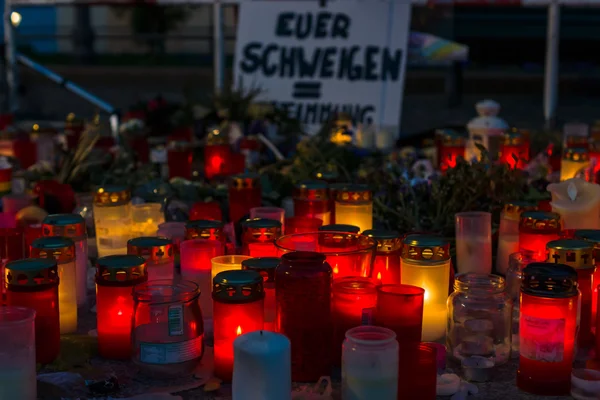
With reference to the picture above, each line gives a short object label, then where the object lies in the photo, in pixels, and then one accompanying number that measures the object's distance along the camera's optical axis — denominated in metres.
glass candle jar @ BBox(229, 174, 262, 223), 2.80
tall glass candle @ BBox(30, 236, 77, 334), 2.06
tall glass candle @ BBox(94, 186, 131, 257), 2.57
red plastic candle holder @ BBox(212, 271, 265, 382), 1.76
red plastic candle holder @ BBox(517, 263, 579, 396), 1.70
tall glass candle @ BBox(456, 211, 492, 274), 2.47
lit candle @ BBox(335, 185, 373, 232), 2.50
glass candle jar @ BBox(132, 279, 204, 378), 1.83
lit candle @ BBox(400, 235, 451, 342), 2.01
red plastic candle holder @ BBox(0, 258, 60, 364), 1.85
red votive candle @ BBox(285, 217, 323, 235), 2.31
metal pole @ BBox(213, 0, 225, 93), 5.67
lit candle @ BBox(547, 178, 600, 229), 2.46
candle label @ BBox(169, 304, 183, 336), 1.82
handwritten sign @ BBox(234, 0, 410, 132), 5.15
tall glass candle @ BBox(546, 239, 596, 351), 1.91
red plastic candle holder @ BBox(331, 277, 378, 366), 1.86
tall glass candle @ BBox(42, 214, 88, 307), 2.30
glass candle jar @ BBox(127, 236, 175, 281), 2.11
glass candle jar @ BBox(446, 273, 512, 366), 1.91
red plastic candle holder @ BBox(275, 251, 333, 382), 1.77
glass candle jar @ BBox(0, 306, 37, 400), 1.66
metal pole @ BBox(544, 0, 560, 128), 5.27
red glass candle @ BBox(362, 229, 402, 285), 2.07
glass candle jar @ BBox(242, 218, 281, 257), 2.15
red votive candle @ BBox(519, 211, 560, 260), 2.26
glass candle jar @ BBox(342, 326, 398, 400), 1.60
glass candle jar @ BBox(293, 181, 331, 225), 2.54
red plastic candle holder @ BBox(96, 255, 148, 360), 1.92
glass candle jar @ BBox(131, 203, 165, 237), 2.62
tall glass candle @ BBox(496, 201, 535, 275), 2.50
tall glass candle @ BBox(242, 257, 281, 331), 1.88
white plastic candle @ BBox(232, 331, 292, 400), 1.59
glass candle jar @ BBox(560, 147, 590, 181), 2.91
